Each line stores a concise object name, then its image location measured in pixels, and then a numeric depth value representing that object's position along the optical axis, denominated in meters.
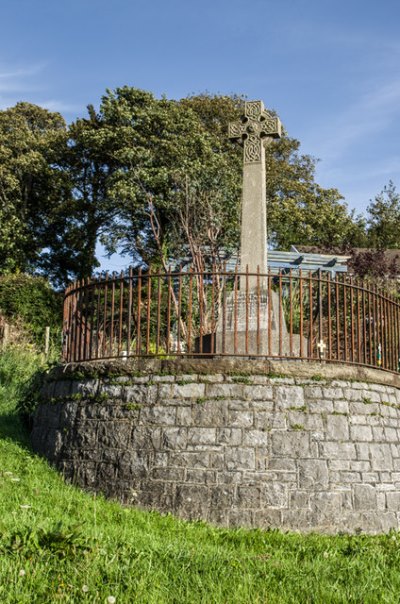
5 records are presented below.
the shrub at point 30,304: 18.83
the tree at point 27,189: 27.16
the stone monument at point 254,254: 7.65
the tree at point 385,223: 39.59
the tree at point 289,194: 27.91
